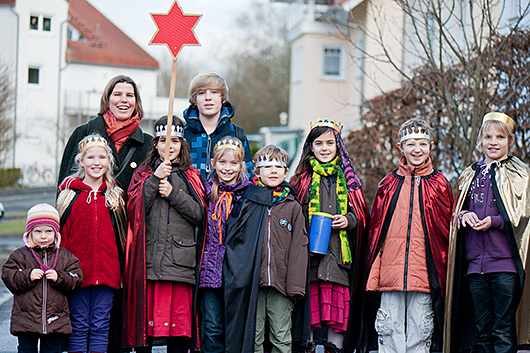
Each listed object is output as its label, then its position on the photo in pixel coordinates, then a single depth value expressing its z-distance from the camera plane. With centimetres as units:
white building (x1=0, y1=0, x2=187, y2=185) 3612
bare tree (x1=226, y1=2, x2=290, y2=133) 4859
